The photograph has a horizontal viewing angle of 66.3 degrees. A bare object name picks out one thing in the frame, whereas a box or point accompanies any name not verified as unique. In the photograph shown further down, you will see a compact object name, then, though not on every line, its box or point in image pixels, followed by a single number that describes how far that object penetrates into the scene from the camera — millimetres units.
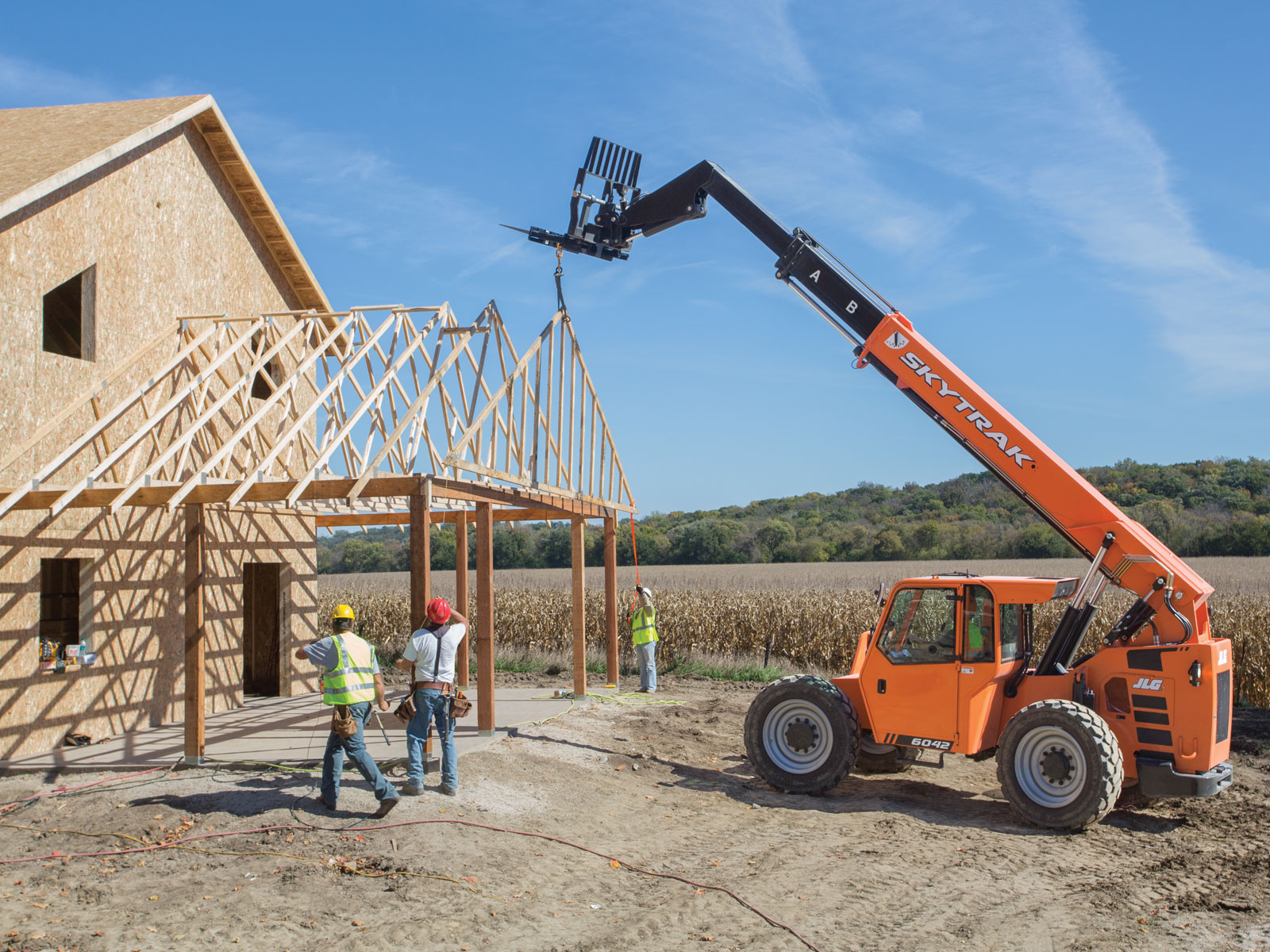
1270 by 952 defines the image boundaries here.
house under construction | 10390
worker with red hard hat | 9070
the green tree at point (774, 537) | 55125
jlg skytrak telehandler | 8523
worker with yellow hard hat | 8414
